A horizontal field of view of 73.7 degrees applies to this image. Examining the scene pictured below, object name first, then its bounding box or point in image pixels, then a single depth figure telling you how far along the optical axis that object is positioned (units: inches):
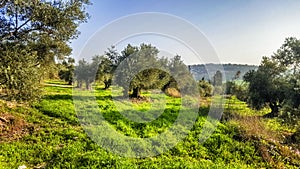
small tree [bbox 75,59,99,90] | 1094.3
